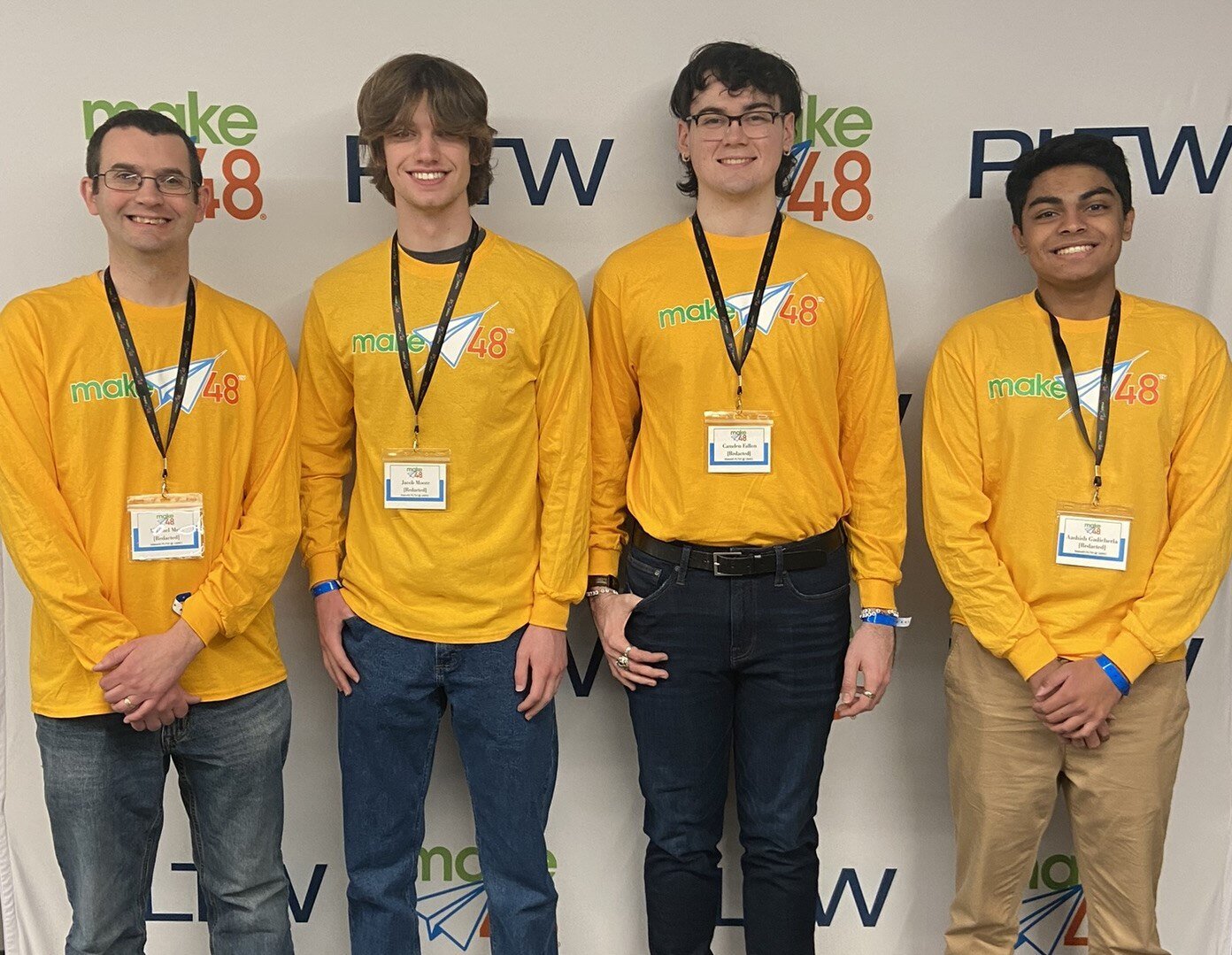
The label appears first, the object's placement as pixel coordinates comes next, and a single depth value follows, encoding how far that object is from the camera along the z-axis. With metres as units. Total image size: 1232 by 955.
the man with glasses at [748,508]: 2.10
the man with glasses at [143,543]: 1.92
